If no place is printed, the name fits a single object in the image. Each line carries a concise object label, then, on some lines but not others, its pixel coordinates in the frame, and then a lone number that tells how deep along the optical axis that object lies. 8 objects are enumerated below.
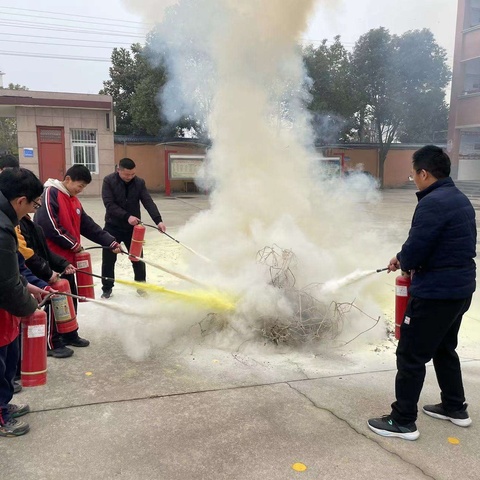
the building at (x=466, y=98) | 23.27
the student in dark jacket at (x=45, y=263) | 3.38
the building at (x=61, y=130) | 17.03
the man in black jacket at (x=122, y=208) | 5.42
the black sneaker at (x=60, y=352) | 3.78
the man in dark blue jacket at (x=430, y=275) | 2.60
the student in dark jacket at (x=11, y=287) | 2.36
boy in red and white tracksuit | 3.95
